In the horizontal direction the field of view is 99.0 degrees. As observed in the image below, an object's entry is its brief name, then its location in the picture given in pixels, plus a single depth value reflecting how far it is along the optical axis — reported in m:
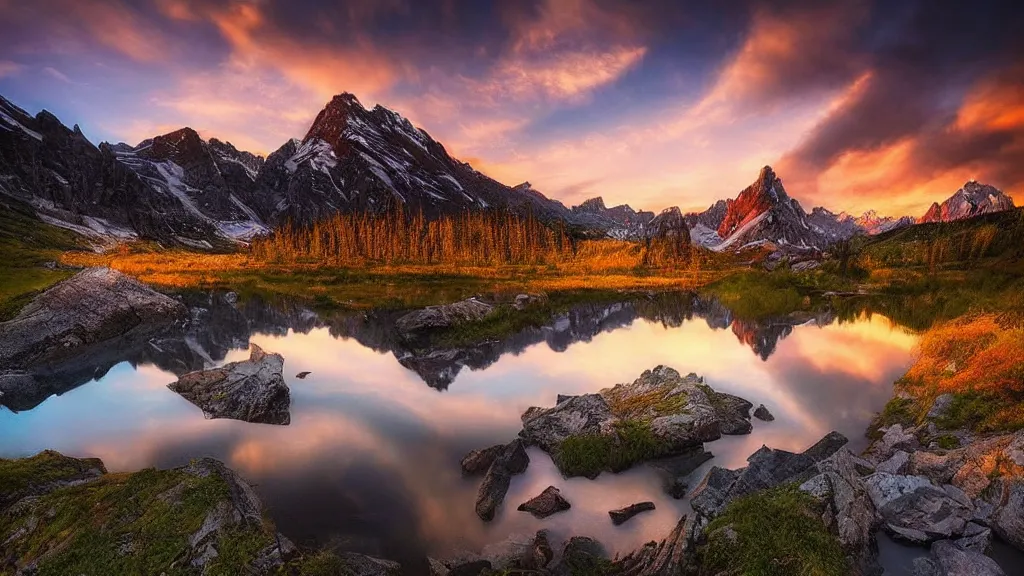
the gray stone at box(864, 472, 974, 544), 9.30
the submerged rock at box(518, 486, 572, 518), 12.14
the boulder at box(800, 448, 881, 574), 8.31
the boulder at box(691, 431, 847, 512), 11.06
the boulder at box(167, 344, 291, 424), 17.70
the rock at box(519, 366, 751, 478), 14.48
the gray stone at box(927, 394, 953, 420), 15.63
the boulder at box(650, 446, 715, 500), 12.98
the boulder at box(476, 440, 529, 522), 12.23
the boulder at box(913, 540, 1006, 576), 7.96
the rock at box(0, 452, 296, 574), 8.02
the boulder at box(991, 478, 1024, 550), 9.16
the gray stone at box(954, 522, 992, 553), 8.90
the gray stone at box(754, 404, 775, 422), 18.25
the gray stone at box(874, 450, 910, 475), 12.00
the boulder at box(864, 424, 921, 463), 14.21
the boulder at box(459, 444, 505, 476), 14.24
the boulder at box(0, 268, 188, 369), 24.22
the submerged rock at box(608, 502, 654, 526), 11.74
